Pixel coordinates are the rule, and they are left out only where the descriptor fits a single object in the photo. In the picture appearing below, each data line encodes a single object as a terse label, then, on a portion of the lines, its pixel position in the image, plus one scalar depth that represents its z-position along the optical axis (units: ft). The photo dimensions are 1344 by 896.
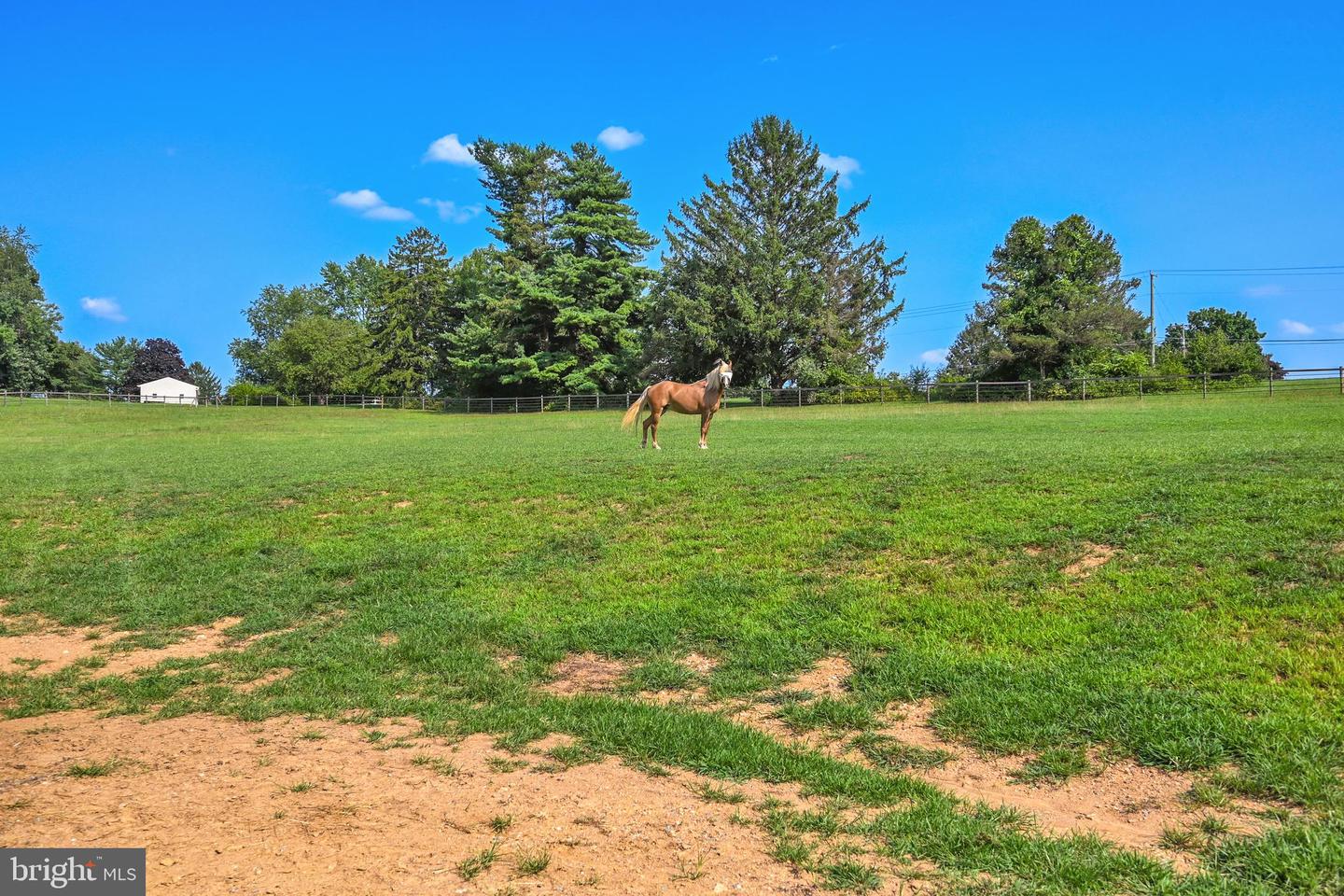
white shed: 306.55
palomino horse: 56.95
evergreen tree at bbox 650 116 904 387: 159.12
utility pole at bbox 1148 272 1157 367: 195.50
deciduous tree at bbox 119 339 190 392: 353.72
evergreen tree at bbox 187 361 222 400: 372.58
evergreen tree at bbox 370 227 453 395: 233.14
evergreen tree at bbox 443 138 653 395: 173.47
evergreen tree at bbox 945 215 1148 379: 152.35
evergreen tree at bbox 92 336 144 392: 359.25
